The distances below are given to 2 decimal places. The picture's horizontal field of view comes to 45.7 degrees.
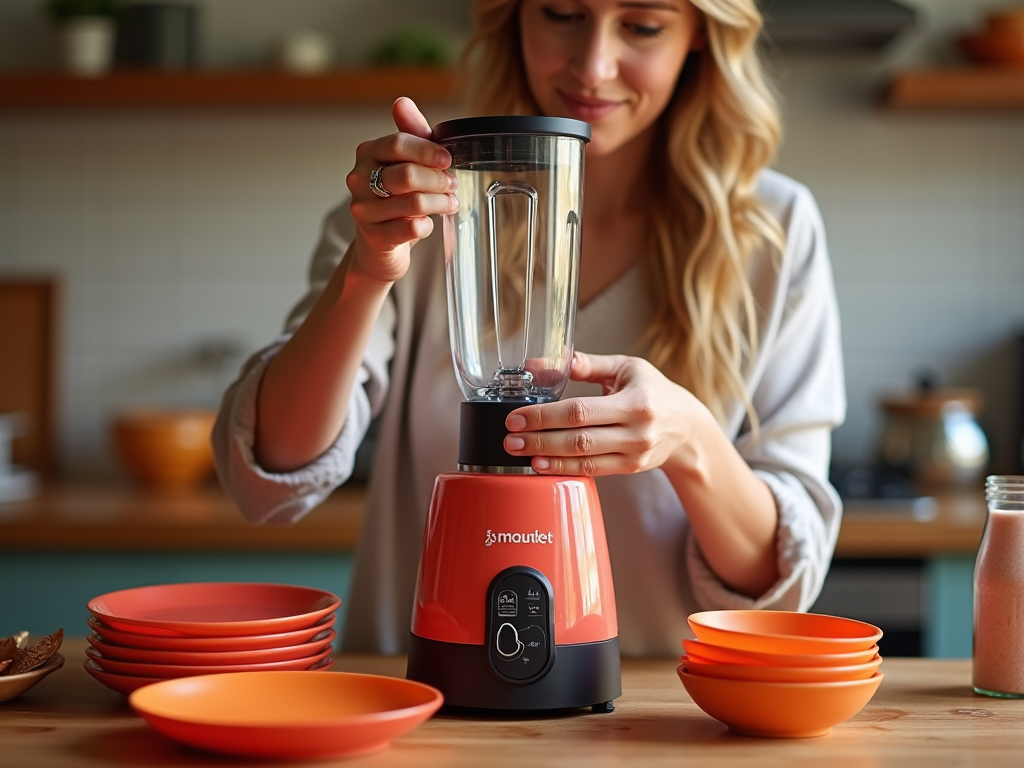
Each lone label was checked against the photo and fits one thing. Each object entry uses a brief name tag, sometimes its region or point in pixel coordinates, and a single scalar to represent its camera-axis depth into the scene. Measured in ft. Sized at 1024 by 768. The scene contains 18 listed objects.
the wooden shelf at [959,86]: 8.57
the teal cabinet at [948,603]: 7.28
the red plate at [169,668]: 3.01
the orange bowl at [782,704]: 2.74
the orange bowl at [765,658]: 2.79
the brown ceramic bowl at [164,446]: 8.76
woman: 4.02
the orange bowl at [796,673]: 2.77
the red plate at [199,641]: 3.02
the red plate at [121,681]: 3.01
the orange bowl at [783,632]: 2.87
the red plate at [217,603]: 3.36
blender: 3.04
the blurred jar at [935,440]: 8.57
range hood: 8.34
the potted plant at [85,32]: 9.05
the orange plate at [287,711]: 2.47
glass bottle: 3.22
